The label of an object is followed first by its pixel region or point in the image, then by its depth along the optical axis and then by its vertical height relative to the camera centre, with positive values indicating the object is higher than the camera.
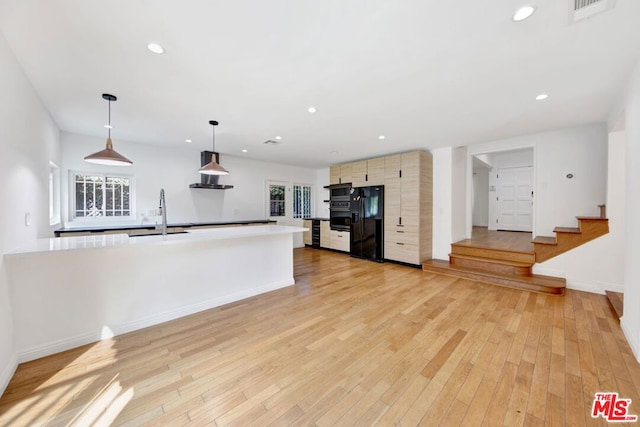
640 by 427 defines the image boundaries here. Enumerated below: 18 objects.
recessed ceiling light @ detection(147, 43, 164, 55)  1.88 +1.29
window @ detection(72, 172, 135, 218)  4.38 +0.29
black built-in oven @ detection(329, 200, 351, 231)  6.36 -0.12
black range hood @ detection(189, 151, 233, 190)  5.45 +0.74
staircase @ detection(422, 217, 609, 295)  3.65 -0.88
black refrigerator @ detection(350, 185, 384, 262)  5.64 -0.27
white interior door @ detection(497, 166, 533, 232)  7.18 +0.39
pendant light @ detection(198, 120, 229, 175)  3.56 +0.62
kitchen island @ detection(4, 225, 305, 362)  2.13 -0.76
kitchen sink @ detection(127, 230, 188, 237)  4.22 -0.38
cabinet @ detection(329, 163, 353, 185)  6.35 +1.01
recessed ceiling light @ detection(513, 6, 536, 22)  1.54 +1.29
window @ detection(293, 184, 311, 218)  7.60 +0.33
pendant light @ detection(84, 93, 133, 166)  2.56 +0.56
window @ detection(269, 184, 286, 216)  6.99 +0.33
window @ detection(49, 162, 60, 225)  3.82 +0.26
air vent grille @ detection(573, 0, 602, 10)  1.50 +1.30
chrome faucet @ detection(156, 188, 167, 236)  3.13 -0.04
